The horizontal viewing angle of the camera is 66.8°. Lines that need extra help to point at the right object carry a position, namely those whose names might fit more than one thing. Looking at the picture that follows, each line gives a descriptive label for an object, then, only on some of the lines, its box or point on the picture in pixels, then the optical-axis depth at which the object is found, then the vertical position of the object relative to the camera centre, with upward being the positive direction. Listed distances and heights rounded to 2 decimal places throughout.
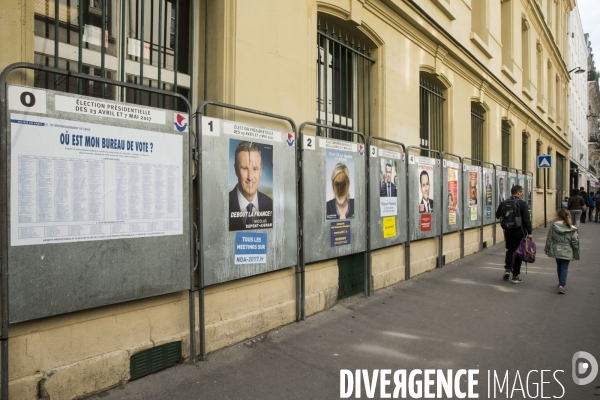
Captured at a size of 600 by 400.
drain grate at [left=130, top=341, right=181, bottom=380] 3.86 -1.34
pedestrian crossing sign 17.61 +1.64
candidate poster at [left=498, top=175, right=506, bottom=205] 13.28 +0.50
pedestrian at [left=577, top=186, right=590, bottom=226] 22.37 -0.10
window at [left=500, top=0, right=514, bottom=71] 15.91 +6.09
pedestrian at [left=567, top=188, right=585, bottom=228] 17.75 -0.06
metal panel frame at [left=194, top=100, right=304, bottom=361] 4.27 -0.23
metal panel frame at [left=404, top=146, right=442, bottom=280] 8.20 -0.64
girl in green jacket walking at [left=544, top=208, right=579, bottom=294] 7.28 -0.65
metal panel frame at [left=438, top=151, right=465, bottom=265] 10.53 -0.13
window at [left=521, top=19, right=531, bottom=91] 18.83 +6.12
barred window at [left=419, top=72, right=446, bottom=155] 10.06 +2.12
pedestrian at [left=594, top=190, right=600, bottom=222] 24.15 -0.04
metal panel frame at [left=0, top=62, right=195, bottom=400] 3.04 -0.36
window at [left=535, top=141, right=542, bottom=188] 21.23 +1.54
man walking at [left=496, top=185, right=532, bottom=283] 8.19 -0.38
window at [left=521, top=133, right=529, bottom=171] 18.83 +2.12
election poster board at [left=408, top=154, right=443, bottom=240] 8.43 +0.18
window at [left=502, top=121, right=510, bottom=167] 16.22 +2.19
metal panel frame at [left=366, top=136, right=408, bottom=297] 6.93 +0.05
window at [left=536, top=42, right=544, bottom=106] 21.73 +6.27
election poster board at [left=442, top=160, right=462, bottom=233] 9.78 +0.20
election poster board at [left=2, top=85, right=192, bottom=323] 3.14 +0.04
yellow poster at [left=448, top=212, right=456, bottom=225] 9.95 -0.30
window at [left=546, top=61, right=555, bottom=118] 24.55 +6.21
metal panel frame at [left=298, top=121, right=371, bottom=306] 5.56 +0.01
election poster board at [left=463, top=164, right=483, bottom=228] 10.96 +0.23
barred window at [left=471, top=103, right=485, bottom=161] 13.08 +2.18
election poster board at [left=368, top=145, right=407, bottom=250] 7.11 +0.14
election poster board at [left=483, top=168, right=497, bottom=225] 12.23 +0.22
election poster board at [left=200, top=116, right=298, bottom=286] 4.40 +0.06
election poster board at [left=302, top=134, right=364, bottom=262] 5.69 +0.11
